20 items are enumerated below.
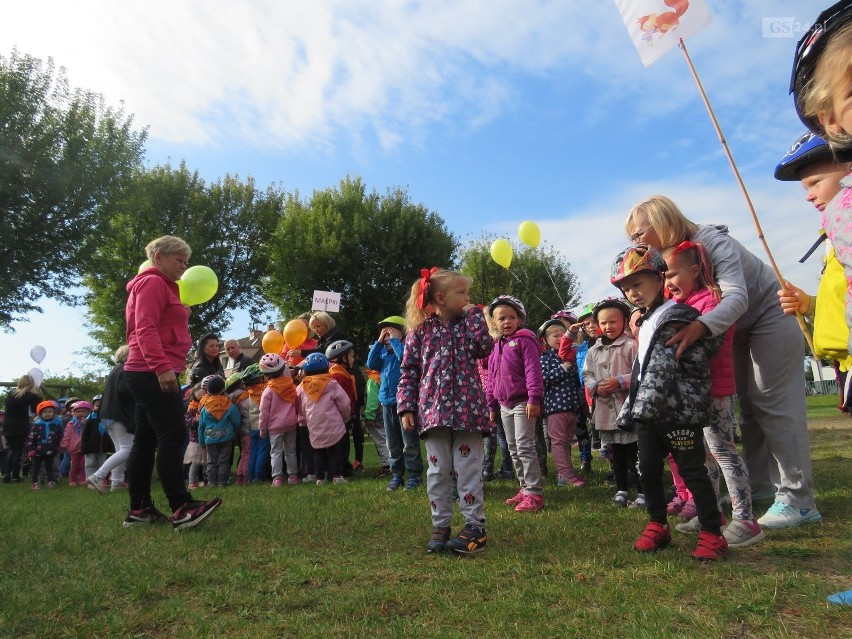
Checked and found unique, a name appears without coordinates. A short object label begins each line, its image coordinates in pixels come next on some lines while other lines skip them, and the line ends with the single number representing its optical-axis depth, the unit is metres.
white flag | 4.41
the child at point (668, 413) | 3.31
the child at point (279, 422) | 8.18
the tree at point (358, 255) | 29.27
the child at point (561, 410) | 6.38
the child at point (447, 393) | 3.83
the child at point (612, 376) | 5.46
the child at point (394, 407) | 6.56
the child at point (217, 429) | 8.54
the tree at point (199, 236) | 26.42
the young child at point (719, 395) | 3.57
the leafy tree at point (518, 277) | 37.72
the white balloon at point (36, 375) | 13.45
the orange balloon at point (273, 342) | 10.52
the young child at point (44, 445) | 11.73
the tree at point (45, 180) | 18.17
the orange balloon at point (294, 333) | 10.63
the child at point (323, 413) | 7.78
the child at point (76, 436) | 12.19
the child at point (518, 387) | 5.06
